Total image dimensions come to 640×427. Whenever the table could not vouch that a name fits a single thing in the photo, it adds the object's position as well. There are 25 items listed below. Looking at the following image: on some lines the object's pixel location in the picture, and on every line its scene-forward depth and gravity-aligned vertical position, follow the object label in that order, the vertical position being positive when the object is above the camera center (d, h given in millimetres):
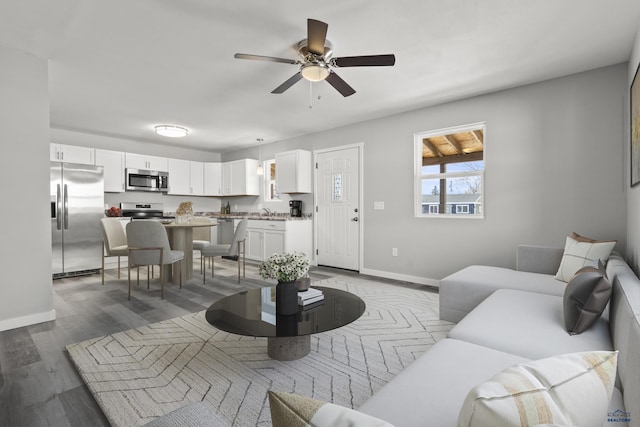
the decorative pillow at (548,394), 550 -343
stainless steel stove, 6023 -41
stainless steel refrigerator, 4680 -123
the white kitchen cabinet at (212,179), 7172 +684
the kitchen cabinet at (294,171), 5657 +685
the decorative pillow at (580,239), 2686 -259
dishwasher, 6791 -457
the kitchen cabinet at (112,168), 5648 +747
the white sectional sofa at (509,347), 979 -629
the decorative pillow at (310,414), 521 -348
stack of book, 2258 -639
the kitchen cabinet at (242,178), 6762 +677
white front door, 5125 +17
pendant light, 6199 +1054
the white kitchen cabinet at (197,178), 6957 +688
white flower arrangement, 2055 -382
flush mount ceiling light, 5195 +1306
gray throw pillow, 1550 -456
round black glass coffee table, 1878 -706
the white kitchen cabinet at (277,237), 5445 -509
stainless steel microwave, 5965 +560
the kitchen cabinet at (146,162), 6008 +919
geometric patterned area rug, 1733 -1049
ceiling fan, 2184 +1163
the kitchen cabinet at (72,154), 5121 +919
